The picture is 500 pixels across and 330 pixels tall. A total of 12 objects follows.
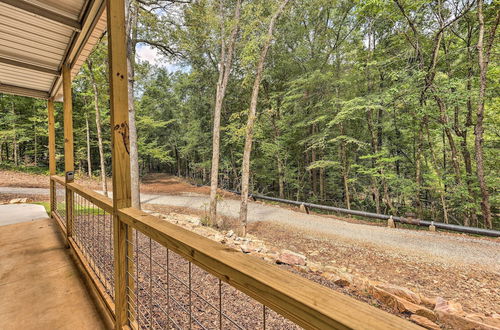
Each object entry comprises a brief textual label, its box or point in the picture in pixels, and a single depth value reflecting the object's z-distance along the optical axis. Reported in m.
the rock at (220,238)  4.94
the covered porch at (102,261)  0.55
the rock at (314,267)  3.91
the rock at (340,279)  3.52
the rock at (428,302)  3.06
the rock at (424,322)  2.65
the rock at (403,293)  3.08
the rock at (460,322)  2.48
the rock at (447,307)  2.81
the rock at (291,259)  4.11
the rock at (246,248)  4.52
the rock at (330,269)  4.00
